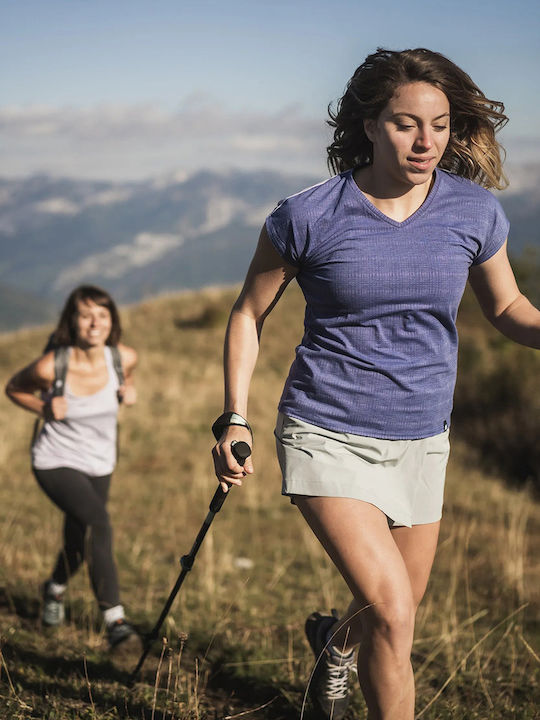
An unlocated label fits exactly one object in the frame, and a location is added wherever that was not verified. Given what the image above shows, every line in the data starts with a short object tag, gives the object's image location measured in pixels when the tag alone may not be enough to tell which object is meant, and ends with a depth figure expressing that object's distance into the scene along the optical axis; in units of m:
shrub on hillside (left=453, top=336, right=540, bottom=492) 13.50
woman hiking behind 4.21
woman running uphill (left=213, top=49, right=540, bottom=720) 2.39
